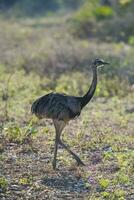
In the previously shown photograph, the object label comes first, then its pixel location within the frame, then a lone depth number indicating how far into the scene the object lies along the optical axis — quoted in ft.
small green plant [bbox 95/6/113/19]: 189.57
